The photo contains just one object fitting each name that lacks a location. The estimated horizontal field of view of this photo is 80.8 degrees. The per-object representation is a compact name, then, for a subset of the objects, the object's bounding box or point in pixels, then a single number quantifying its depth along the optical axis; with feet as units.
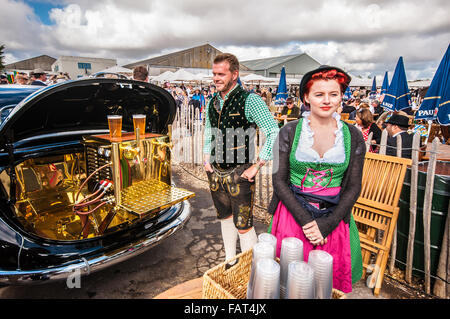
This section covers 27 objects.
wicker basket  3.96
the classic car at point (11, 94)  10.22
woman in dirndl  5.22
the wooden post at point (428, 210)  7.81
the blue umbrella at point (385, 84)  38.56
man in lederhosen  7.57
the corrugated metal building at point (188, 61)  90.79
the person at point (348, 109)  32.47
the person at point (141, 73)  16.73
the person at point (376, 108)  38.62
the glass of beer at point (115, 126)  8.14
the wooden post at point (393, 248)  9.14
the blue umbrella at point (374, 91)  55.83
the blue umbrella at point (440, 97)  13.29
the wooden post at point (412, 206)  8.26
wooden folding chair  8.30
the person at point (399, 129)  13.60
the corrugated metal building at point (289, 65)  99.60
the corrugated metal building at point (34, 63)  182.85
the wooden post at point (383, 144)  9.32
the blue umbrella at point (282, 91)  42.78
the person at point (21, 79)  24.77
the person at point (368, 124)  17.65
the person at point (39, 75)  23.76
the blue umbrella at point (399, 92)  20.62
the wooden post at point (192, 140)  22.21
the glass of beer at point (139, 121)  8.47
